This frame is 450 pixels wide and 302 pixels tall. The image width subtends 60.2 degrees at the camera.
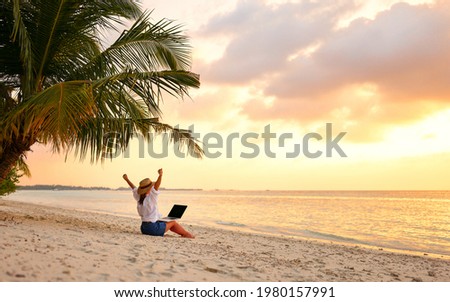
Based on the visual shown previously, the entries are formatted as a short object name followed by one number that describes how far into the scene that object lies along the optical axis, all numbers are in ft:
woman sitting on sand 26.17
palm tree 24.63
